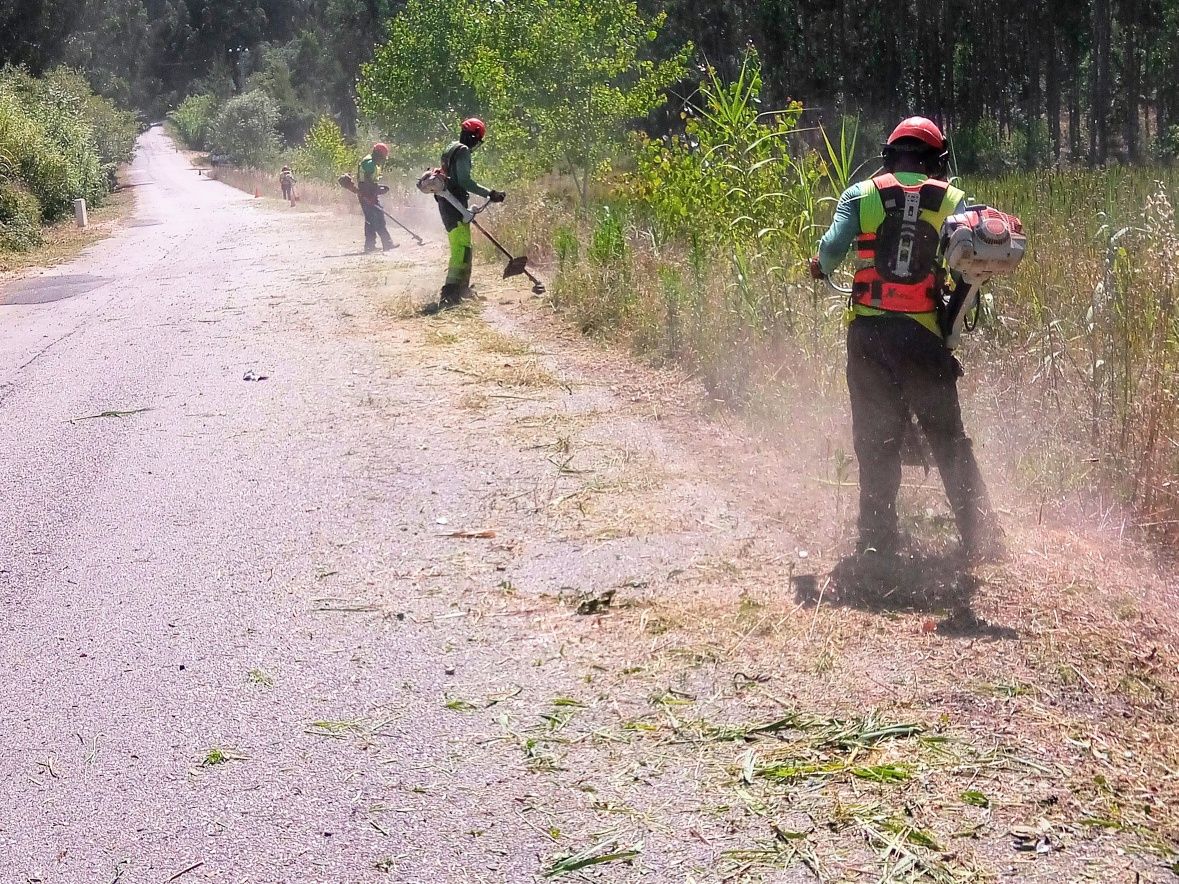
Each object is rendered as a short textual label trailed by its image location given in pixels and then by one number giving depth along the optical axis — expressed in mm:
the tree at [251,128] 80562
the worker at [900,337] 4973
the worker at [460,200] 13227
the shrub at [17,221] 25391
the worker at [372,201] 21297
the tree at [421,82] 34906
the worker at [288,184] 41956
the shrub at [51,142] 32188
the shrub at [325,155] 41906
